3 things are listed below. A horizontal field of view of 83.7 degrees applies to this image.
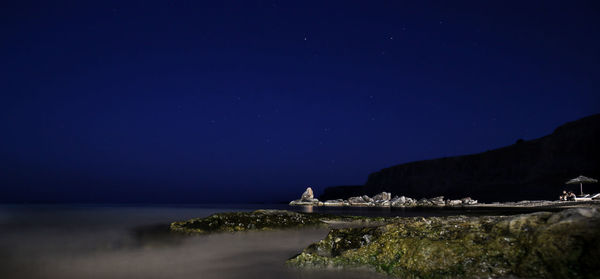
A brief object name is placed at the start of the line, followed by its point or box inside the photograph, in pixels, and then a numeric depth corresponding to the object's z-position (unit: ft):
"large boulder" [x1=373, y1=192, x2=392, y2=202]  257.67
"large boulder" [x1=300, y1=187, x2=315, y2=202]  314.55
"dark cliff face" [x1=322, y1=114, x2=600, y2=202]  215.72
